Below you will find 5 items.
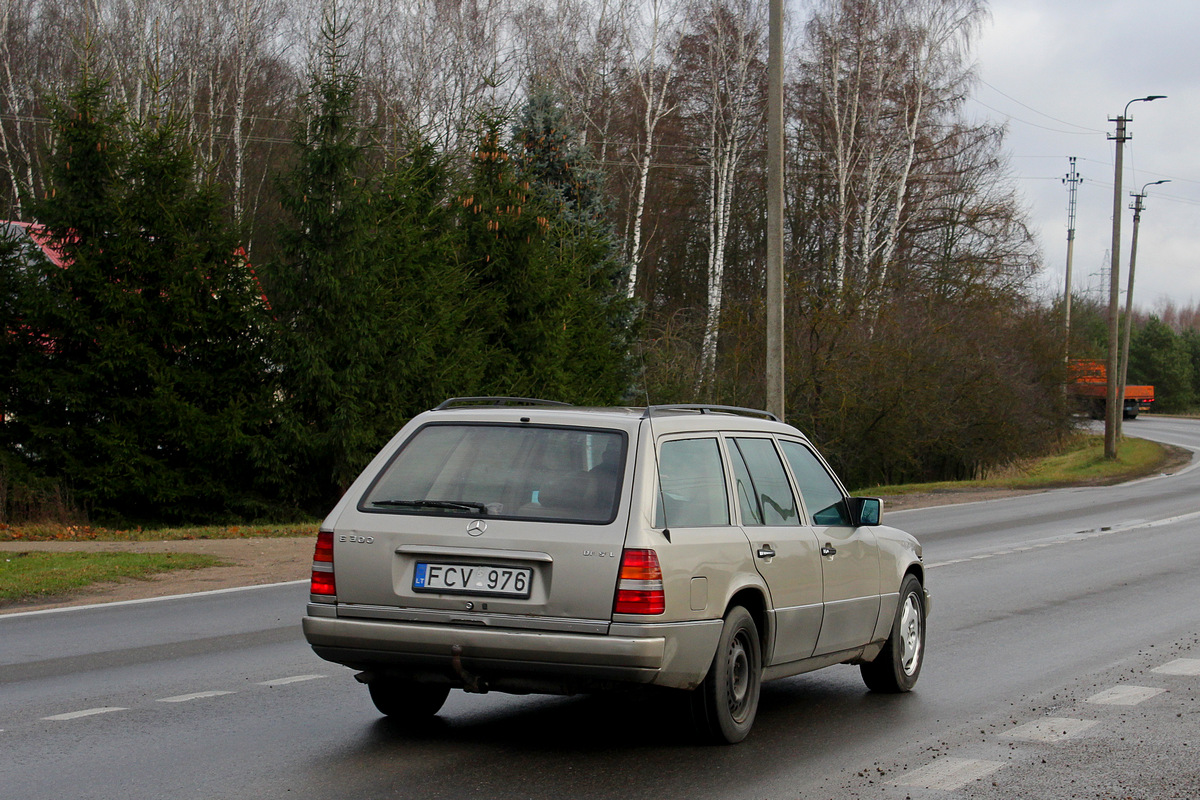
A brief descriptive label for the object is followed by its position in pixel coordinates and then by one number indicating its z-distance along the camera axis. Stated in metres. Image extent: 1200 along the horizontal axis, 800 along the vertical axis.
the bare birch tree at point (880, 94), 46.94
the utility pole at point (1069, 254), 48.50
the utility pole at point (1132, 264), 67.46
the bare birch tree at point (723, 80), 45.06
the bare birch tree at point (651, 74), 42.09
